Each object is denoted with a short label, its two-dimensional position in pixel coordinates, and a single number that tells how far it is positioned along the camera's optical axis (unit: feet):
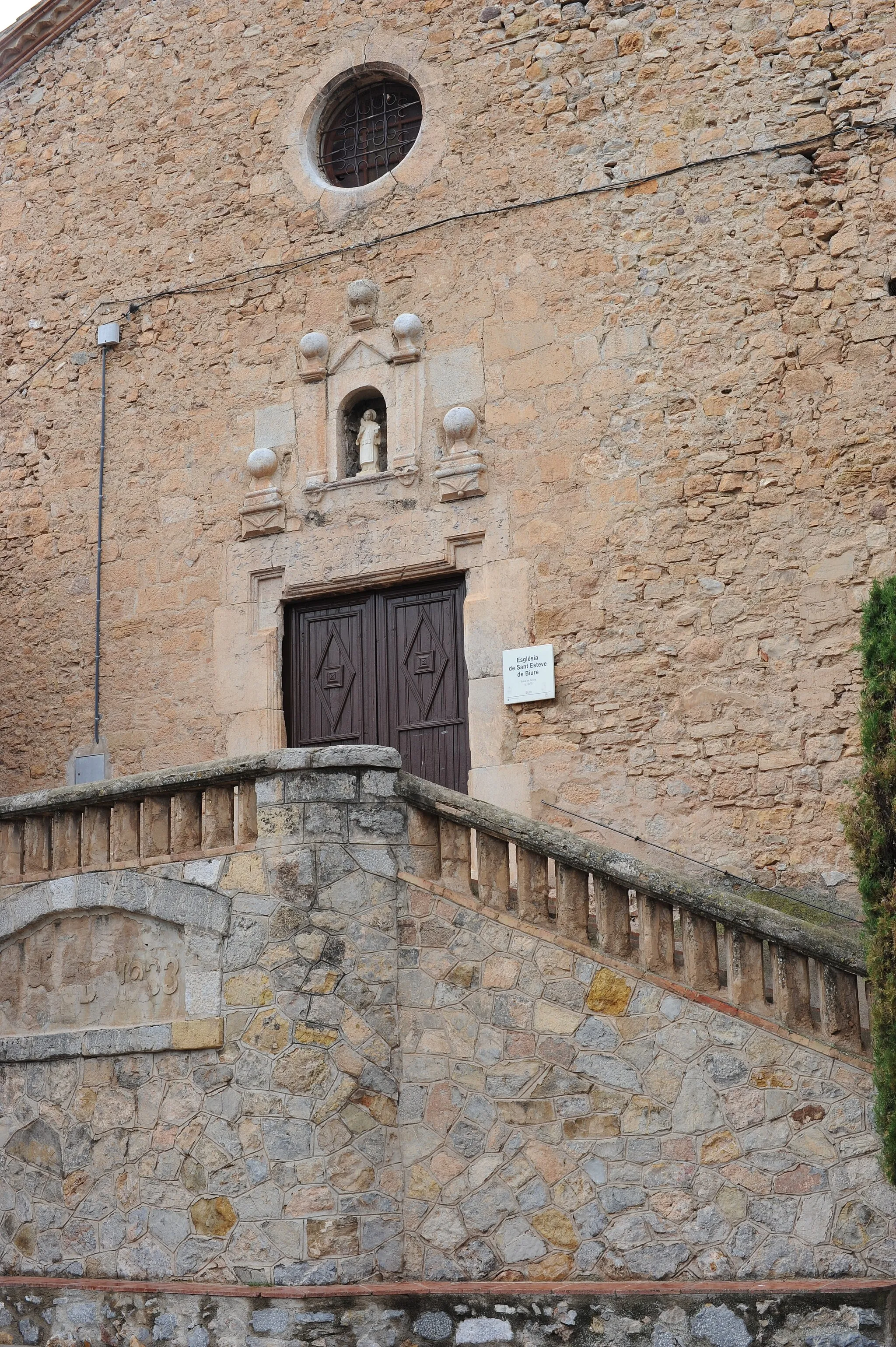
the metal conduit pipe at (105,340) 36.68
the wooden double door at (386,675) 31.99
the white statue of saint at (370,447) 33.50
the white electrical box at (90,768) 34.86
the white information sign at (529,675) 30.55
